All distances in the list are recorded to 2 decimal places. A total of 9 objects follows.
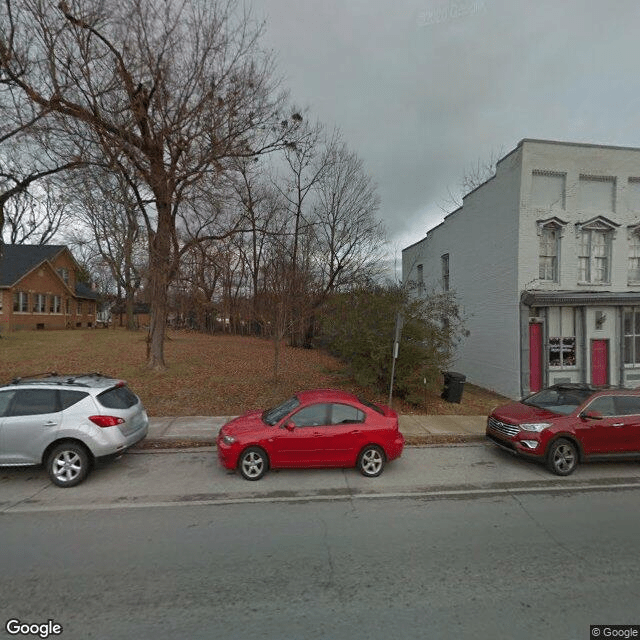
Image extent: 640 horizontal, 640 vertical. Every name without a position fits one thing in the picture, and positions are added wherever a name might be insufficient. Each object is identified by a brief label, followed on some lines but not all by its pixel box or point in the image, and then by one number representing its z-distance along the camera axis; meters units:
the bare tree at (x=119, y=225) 13.13
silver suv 5.45
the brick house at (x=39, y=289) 29.59
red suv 6.18
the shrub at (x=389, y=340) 10.52
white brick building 12.71
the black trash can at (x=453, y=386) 11.49
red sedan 5.72
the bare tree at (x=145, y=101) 9.59
